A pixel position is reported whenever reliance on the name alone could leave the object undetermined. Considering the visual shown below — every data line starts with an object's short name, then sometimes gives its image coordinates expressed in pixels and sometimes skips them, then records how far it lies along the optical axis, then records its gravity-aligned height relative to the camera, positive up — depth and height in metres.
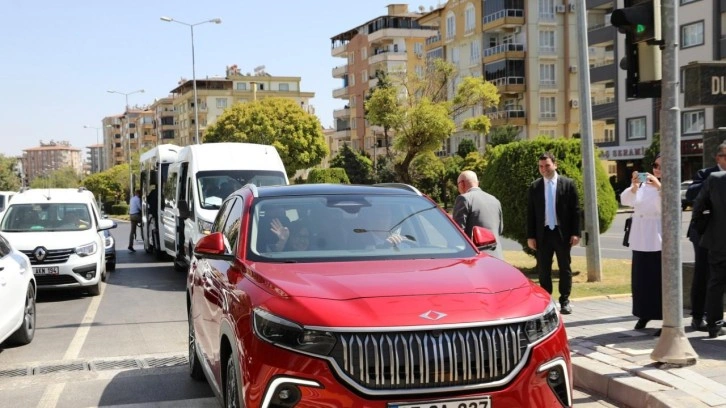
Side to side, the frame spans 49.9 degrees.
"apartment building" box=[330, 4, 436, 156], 84.56 +12.63
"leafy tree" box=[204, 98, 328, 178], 73.69 +4.22
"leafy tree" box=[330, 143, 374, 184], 66.56 +0.70
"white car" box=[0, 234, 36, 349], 7.82 -1.23
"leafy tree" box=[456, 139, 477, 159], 60.12 +1.59
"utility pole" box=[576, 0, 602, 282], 12.45 -0.08
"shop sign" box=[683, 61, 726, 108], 9.10 +0.91
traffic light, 6.26 +0.98
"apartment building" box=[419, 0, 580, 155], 63.94 +8.56
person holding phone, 7.80 -0.88
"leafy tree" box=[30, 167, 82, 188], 129.25 +0.03
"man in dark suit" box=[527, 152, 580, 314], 9.03 -0.62
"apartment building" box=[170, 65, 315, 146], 121.00 +13.06
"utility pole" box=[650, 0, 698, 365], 6.27 -0.31
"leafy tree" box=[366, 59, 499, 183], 42.34 +3.66
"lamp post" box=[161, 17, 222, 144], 50.66 +10.21
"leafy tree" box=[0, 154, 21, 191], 110.31 +0.97
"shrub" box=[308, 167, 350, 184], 44.00 -0.19
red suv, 3.85 -0.80
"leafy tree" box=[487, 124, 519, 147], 58.85 +2.51
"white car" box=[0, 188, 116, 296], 12.36 -0.91
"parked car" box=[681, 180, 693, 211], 36.62 -1.25
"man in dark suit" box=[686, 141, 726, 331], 7.80 -1.13
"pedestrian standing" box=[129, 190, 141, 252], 23.89 -1.11
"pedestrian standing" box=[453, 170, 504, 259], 8.53 -0.47
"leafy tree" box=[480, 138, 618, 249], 13.59 -0.17
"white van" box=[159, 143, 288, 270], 14.42 -0.06
